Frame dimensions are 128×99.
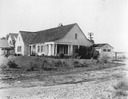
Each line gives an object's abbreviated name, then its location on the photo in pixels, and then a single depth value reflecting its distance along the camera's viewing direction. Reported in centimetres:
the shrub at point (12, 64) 1431
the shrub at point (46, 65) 1458
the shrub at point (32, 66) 1374
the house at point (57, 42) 2472
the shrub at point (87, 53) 2319
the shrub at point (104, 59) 2026
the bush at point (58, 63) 1618
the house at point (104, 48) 2828
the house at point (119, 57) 2641
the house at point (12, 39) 3769
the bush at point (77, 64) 1690
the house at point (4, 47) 2994
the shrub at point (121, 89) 741
